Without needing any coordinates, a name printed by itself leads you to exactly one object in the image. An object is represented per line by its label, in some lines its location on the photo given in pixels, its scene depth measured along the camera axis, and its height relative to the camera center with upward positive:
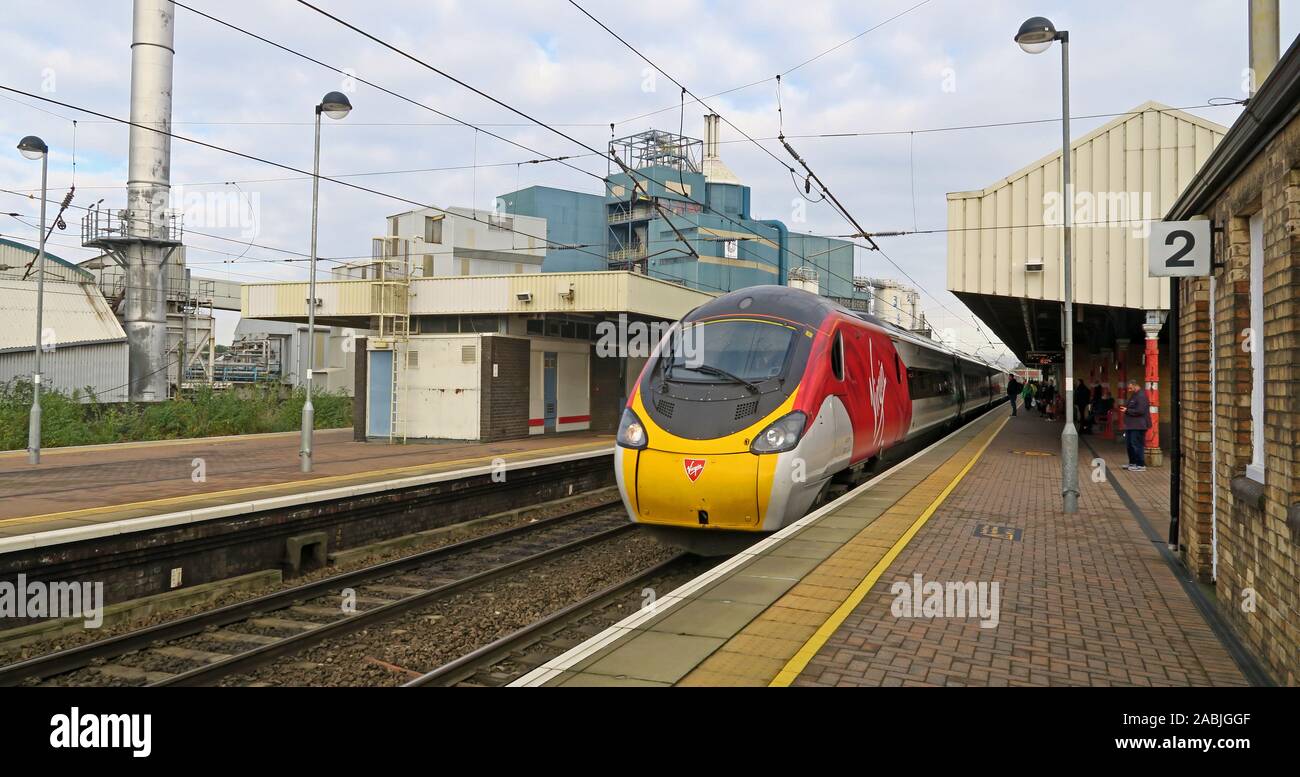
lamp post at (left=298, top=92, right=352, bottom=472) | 15.02 +4.15
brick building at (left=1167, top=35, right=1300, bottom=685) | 4.55 +0.14
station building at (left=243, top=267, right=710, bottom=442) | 21.67 +1.53
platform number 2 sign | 6.57 +1.23
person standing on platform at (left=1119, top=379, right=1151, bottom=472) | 16.89 -0.50
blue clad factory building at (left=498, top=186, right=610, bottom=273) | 67.75 +14.99
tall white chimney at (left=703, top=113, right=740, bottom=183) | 73.50 +20.96
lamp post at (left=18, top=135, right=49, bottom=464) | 16.78 +0.38
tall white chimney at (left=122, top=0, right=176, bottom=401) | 31.80 +7.56
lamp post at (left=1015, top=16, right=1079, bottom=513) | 11.16 +2.98
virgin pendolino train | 8.72 -0.26
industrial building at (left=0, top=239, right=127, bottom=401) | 31.77 +2.08
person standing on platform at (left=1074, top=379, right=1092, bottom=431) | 27.41 -0.20
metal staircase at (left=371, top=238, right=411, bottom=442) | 22.64 +2.26
